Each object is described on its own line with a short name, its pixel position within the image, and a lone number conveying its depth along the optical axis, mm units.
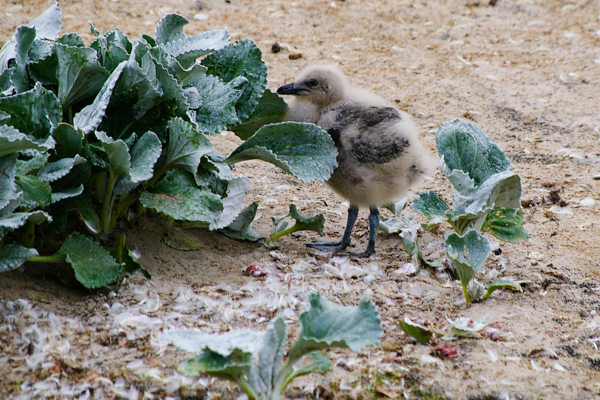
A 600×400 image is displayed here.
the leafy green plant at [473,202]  6203
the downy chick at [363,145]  7328
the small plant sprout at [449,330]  5481
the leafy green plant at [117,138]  5371
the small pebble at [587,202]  8469
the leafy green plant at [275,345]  4242
